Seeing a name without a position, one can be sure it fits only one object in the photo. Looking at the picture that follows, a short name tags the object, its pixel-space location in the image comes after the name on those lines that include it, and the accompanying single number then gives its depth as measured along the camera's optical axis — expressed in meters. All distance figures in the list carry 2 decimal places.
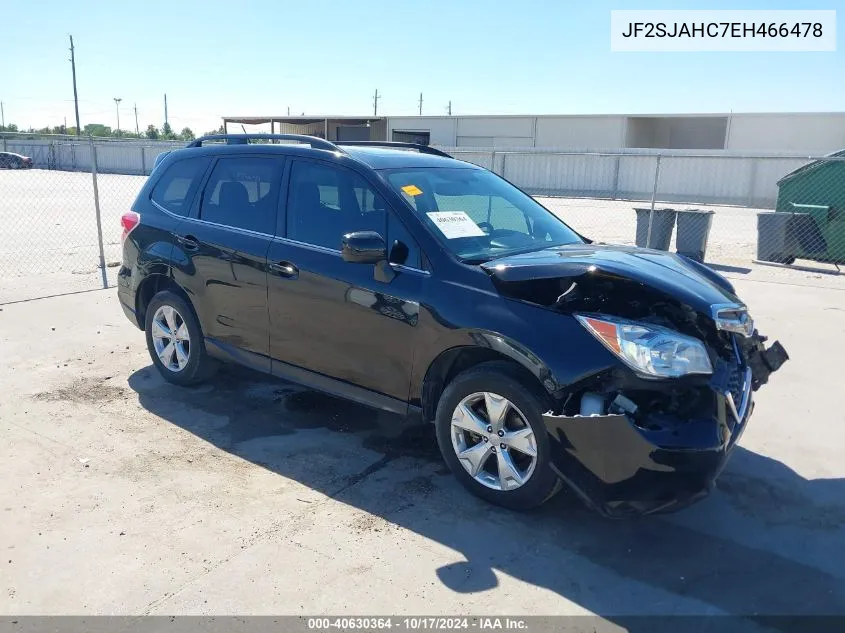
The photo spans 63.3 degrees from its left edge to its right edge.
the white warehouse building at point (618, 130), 34.00
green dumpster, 11.55
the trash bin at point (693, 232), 11.70
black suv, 3.20
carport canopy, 34.34
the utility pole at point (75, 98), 58.16
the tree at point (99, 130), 65.66
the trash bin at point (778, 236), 11.80
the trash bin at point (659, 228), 12.19
